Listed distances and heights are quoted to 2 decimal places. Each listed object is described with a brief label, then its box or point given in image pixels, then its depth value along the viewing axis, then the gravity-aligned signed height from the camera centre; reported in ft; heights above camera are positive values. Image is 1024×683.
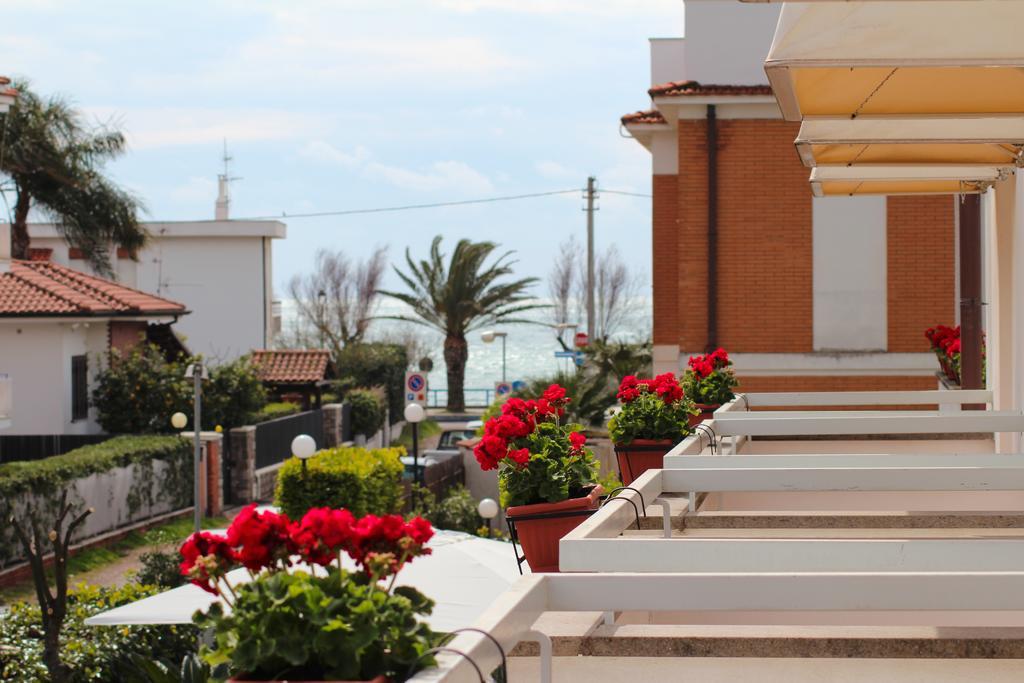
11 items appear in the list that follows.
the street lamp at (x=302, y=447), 70.18 -5.07
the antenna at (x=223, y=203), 205.87 +20.88
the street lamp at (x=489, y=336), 167.43 +1.00
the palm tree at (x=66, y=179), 130.62 +15.94
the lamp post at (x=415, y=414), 85.71 -4.21
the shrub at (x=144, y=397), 109.50 -3.94
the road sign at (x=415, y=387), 121.19 -3.69
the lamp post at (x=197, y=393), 81.56 -2.78
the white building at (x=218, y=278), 192.54 +9.28
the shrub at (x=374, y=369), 177.47 -3.04
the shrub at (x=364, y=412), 146.51 -6.94
